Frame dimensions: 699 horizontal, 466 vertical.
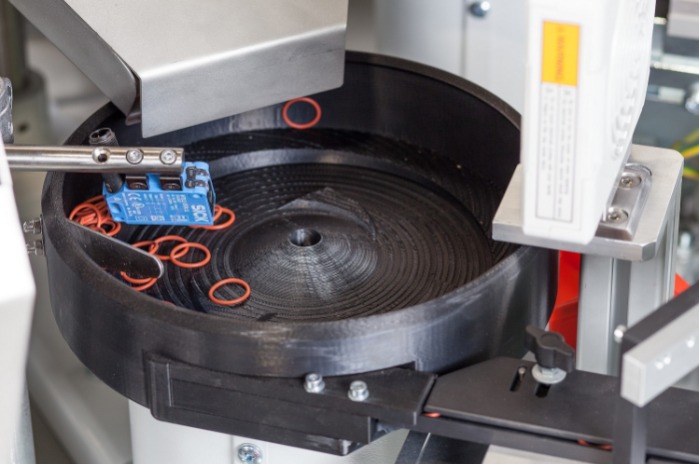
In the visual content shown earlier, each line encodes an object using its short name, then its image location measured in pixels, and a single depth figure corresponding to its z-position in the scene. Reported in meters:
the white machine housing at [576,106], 0.62
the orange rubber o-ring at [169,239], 0.81
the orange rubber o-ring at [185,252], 0.80
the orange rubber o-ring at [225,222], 0.83
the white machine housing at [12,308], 0.54
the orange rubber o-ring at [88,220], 0.81
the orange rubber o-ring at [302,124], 0.89
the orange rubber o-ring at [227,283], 0.77
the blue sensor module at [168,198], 0.78
